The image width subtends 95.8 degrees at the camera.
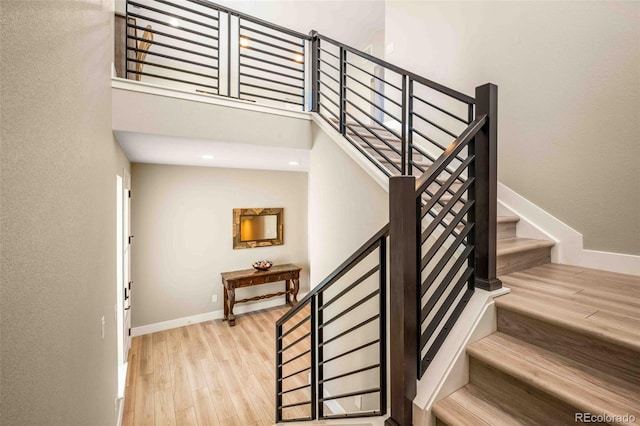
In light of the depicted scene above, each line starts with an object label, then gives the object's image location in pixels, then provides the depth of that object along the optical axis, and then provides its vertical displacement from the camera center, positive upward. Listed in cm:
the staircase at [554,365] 96 -58
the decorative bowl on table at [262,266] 503 -91
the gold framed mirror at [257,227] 511 -25
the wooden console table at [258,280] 471 -115
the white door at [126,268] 316 -64
